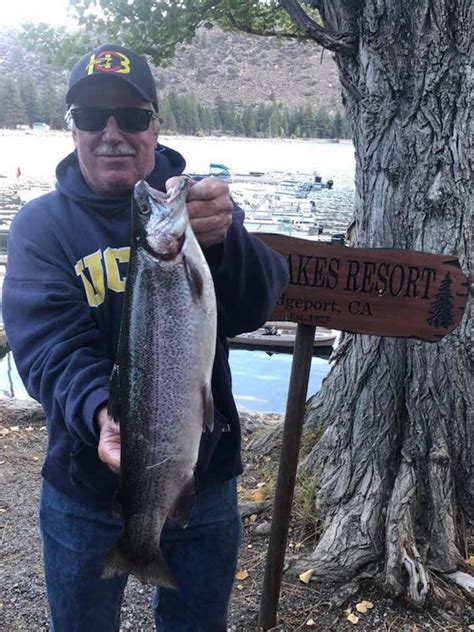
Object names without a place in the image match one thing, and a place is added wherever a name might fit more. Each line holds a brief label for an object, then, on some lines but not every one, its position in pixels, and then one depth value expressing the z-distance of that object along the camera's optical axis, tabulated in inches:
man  81.9
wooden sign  121.1
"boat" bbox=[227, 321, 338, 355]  619.2
